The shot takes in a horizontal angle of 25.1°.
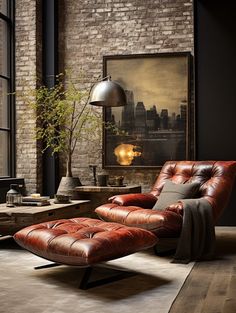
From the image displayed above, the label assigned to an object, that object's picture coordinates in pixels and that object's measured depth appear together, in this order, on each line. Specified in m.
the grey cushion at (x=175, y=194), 5.56
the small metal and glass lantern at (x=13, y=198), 5.74
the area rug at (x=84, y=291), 3.37
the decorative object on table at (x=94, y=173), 7.24
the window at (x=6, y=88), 7.52
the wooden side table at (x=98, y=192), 6.82
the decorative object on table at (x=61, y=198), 6.07
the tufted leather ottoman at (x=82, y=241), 3.72
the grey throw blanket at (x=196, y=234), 4.93
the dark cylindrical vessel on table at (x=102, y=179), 7.07
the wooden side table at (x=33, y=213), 5.17
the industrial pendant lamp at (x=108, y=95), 6.17
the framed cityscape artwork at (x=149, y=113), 7.52
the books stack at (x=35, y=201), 5.79
